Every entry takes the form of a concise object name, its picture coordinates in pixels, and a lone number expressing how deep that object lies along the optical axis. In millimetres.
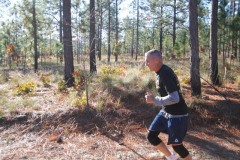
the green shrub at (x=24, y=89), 8648
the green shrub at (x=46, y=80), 10576
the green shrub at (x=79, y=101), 6816
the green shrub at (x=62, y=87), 8959
